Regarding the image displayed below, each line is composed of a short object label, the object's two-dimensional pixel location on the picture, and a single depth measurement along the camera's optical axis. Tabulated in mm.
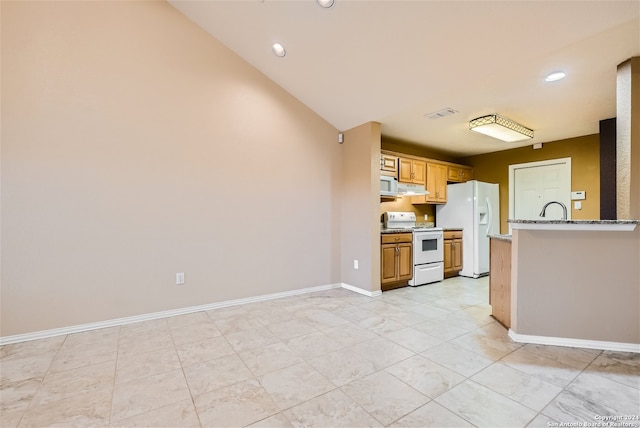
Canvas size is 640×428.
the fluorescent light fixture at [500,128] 3670
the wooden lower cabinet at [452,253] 4863
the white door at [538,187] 4637
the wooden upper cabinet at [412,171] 4715
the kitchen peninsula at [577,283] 2191
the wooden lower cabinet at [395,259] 4039
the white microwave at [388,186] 4359
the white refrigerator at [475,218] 4934
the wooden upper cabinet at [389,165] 4446
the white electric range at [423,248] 4391
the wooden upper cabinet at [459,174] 5535
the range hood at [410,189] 4711
